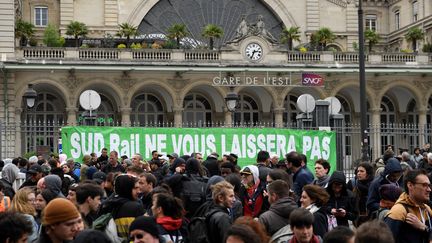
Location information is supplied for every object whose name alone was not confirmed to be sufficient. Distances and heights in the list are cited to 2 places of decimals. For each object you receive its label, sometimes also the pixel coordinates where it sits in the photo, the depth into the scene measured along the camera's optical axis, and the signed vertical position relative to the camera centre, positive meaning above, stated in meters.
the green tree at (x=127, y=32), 41.81 +5.34
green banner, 22.03 -0.22
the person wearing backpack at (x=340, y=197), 10.37 -0.86
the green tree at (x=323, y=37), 43.81 +5.14
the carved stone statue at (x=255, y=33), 40.66 +5.10
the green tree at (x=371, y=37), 44.53 +5.19
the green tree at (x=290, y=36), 45.15 +5.41
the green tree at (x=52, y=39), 39.62 +4.72
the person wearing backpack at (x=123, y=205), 8.54 -0.76
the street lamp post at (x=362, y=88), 21.62 +1.17
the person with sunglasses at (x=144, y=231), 6.69 -0.80
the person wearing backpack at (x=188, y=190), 11.29 -0.79
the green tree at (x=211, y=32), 41.88 +5.26
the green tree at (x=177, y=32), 41.53 +5.25
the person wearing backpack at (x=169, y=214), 8.05 -0.80
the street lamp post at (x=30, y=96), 24.11 +1.19
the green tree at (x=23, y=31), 40.78 +5.31
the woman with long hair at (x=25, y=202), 8.78 -0.73
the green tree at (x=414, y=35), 45.56 +5.42
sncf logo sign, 39.28 +2.57
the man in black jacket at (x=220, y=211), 8.41 -0.84
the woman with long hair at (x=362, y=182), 11.45 -0.75
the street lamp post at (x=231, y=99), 26.20 +1.11
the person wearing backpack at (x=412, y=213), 7.87 -0.81
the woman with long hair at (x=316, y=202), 9.01 -0.78
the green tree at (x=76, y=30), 40.81 +5.33
